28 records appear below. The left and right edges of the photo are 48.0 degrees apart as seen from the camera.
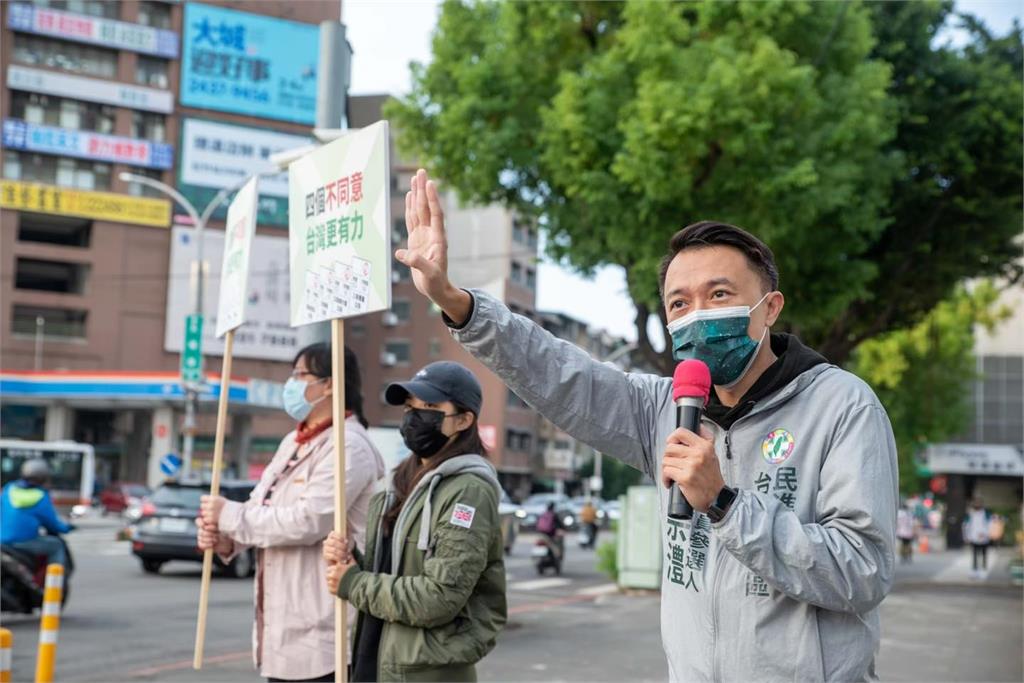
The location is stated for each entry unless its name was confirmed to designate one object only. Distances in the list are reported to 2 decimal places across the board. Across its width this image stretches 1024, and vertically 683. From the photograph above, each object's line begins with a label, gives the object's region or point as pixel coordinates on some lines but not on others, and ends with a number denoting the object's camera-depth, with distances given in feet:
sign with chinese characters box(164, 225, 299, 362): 169.89
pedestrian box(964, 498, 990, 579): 83.66
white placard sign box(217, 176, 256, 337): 18.16
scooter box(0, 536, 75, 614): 37.37
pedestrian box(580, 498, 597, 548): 110.52
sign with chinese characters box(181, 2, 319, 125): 174.60
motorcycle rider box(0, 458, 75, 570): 37.37
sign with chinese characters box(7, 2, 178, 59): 163.22
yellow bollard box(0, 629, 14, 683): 17.07
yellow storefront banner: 161.68
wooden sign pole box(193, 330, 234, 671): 16.46
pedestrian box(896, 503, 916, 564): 99.60
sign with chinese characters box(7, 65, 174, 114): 162.09
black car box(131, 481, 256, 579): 59.00
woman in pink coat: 14.42
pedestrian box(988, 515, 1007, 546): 122.48
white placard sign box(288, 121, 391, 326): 13.42
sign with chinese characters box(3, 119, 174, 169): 161.27
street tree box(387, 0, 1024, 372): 47.67
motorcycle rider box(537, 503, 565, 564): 73.67
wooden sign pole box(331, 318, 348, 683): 12.54
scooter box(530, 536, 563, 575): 73.41
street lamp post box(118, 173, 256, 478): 80.84
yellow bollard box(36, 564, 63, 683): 18.81
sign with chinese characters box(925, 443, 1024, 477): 126.93
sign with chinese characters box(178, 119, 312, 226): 171.32
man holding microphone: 7.14
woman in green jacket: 12.16
